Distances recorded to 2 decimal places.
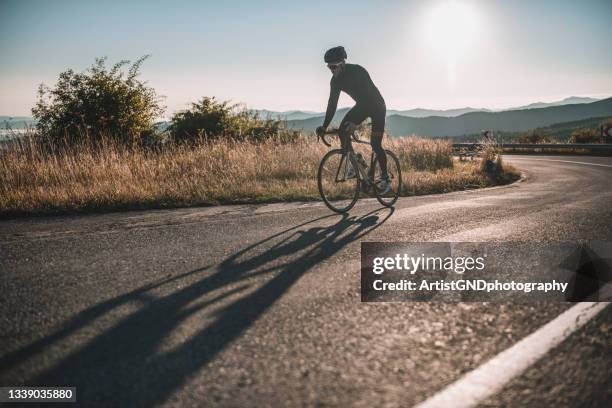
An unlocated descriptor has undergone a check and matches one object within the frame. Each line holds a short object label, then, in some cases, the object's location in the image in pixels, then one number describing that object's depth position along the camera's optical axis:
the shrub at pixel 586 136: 30.27
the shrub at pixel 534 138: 35.87
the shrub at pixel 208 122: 16.97
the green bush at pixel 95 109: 13.76
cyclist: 6.27
